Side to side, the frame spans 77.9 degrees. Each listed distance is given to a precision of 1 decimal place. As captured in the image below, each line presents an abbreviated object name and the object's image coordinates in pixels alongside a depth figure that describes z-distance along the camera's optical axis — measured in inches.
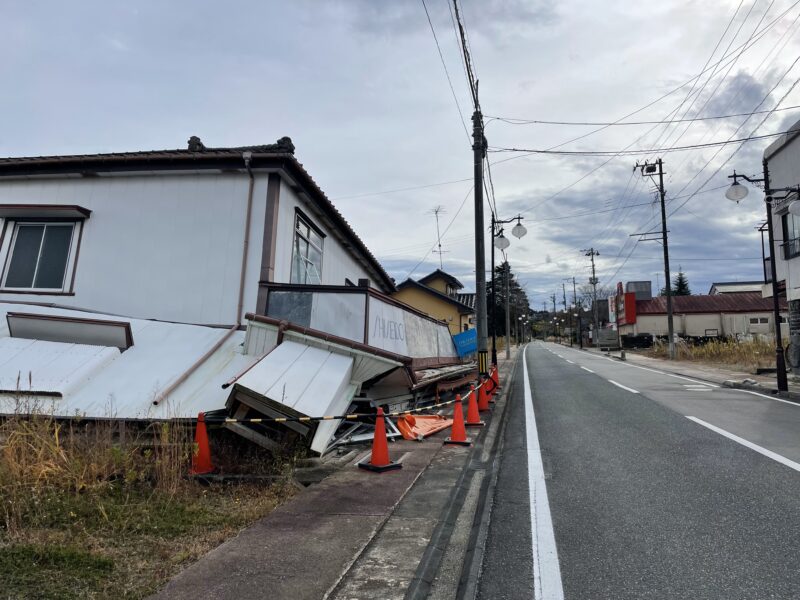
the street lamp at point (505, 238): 613.3
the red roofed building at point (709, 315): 2107.5
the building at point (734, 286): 2937.7
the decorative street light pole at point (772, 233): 516.1
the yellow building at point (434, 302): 1549.1
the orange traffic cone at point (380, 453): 238.2
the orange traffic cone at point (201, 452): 226.5
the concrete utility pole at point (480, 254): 519.2
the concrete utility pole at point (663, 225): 1254.9
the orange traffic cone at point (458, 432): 306.0
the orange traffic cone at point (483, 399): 442.1
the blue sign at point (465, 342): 807.1
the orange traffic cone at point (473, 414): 369.7
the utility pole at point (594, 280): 2550.2
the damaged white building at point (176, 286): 290.2
